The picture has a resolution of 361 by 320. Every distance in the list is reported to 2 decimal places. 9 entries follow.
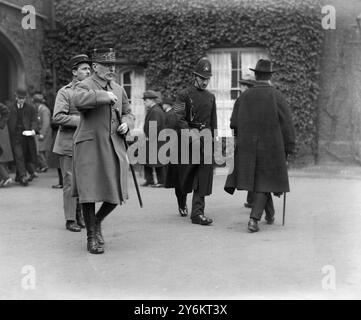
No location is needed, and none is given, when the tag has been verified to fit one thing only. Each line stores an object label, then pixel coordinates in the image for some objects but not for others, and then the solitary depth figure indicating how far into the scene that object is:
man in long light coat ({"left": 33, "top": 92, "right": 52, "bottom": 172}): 14.70
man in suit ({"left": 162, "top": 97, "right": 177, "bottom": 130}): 13.01
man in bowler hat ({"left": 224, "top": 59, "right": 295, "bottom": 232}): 7.80
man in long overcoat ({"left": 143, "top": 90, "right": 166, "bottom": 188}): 12.70
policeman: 8.23
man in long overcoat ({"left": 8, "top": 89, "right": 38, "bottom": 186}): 12.75
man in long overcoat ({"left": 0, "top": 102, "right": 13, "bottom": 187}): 12.58
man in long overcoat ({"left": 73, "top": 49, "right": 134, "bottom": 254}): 6.36
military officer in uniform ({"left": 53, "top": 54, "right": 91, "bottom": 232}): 7.59
